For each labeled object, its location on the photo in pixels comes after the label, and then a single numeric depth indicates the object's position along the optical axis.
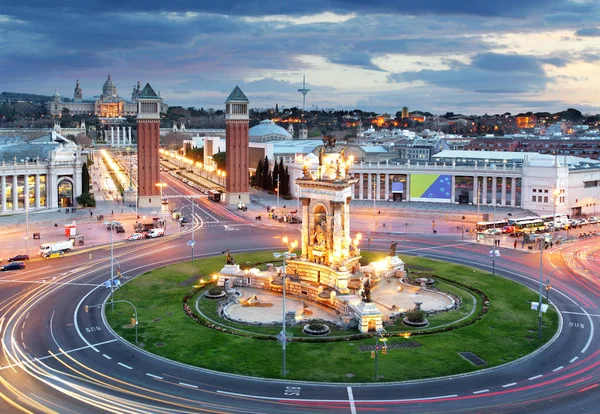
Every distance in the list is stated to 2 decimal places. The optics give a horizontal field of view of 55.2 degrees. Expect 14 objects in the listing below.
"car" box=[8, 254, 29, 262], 77.68
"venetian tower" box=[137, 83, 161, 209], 135.00
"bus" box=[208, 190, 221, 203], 147.88
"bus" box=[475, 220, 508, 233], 102.12
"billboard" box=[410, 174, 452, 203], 134.38
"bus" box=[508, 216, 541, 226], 104.96
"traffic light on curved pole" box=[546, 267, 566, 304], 57.81
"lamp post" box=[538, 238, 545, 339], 48.03
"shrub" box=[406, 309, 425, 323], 51.75
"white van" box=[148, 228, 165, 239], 97.81
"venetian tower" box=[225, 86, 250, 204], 143.50
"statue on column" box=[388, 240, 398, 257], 68.76
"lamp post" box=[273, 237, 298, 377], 41.06
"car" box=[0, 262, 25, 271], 72.50
